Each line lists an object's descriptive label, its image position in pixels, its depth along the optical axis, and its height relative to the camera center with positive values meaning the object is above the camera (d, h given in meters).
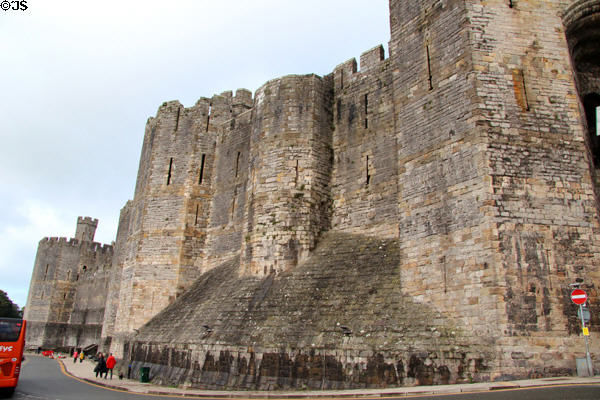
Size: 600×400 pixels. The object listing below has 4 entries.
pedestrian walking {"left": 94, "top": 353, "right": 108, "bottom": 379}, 15.22 -0.92
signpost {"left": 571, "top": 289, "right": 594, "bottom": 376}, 7.73 +0.63
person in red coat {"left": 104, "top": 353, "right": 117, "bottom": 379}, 15.21 -0.78
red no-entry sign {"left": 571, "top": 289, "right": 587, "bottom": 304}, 8.03 +0.95
